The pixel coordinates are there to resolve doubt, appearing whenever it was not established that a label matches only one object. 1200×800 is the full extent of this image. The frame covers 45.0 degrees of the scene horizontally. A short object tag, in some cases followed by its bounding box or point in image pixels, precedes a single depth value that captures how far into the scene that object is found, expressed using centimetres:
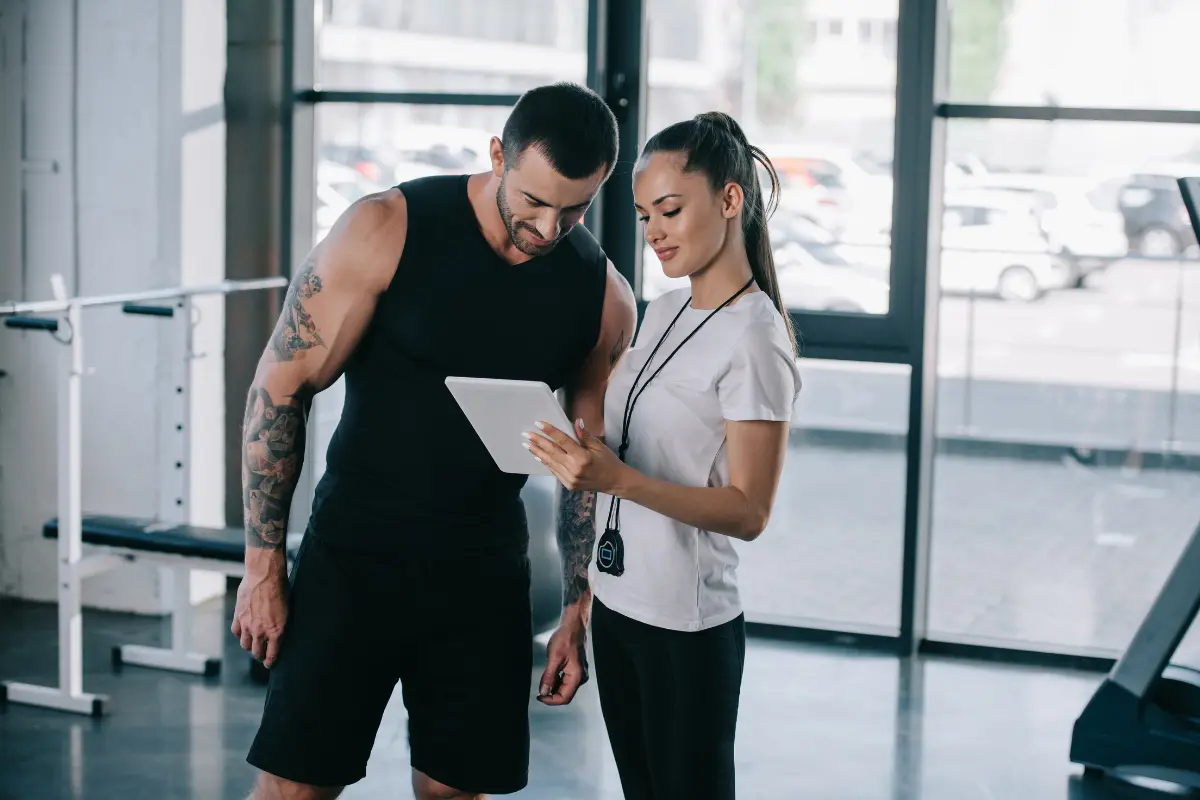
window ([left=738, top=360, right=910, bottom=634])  456
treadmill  337
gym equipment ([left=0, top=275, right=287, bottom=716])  370
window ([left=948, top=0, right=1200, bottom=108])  413
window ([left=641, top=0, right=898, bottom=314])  436
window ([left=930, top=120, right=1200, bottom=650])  426
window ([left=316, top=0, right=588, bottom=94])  462
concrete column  469
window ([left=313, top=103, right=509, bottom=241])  478
